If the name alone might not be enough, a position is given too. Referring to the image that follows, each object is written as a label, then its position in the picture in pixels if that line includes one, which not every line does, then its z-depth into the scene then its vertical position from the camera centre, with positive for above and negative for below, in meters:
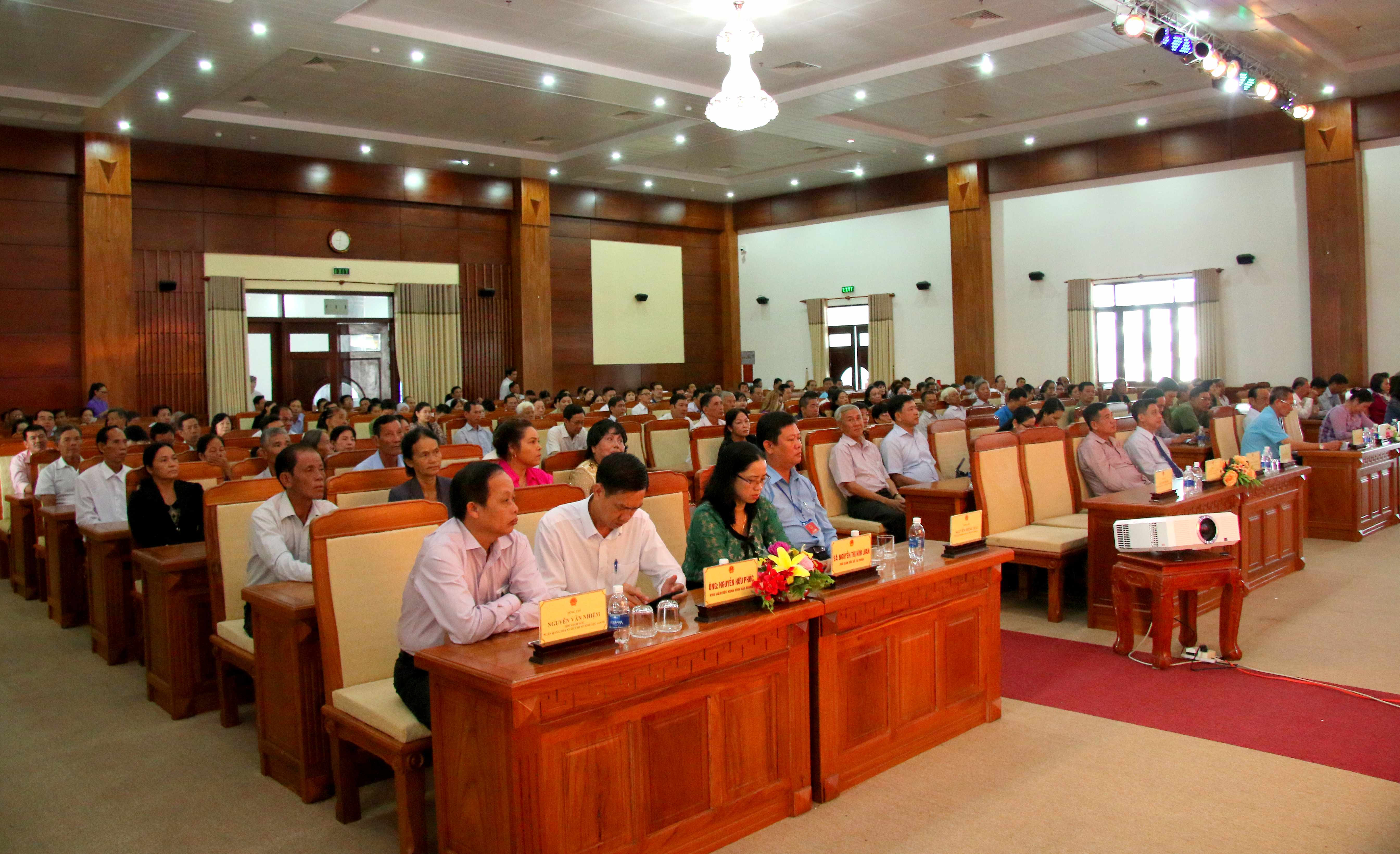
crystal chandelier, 7.20 +2.44
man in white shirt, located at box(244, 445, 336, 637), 3.66 -0.37
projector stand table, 4.27 -0.85
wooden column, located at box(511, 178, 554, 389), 16.45 +2.19
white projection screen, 18.23 +2.01
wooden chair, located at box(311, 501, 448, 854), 2.88 -0.65
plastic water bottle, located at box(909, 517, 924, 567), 3.64 -0.54
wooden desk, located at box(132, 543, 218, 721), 4.05 -0.87
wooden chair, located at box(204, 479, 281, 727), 3.84 -0.55
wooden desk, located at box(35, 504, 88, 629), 5.57 -0.81
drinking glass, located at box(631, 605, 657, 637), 2.69 -0.59
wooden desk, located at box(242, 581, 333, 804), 3.19 -0.89
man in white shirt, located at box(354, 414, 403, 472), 5.65 -0.16
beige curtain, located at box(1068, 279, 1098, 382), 16.59 +1.06
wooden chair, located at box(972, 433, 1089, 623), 5.23 -0.69
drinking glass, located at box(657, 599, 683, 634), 2.74 -0.59
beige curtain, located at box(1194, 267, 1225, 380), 15.28 +1.06
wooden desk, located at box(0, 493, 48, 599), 6.32 -0.81
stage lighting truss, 8.35 +3.22
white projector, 4.29 -0.61
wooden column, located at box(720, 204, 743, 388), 19.97 +2.15
